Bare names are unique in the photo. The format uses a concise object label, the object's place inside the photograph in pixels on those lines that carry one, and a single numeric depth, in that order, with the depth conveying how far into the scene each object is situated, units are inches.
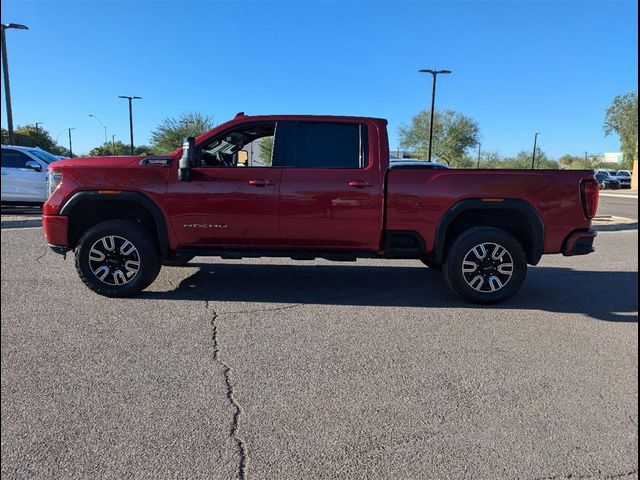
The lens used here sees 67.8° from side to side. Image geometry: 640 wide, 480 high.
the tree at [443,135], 1870.1
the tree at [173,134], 1555.1
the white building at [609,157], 4064.7
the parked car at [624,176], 1727.4
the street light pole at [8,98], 567.2
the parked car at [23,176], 482.0
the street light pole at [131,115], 1486.7
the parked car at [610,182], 1611.8
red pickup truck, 200.5
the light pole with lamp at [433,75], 1136.8
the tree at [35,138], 1947.6
